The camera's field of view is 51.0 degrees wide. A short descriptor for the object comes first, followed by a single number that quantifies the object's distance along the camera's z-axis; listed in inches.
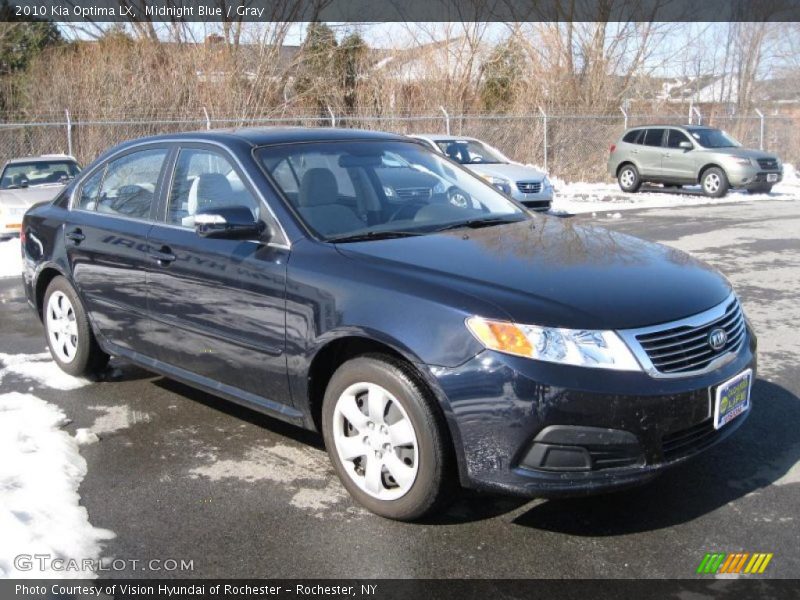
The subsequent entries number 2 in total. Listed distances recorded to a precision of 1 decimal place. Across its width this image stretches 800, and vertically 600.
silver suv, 740.0
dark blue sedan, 126.8
